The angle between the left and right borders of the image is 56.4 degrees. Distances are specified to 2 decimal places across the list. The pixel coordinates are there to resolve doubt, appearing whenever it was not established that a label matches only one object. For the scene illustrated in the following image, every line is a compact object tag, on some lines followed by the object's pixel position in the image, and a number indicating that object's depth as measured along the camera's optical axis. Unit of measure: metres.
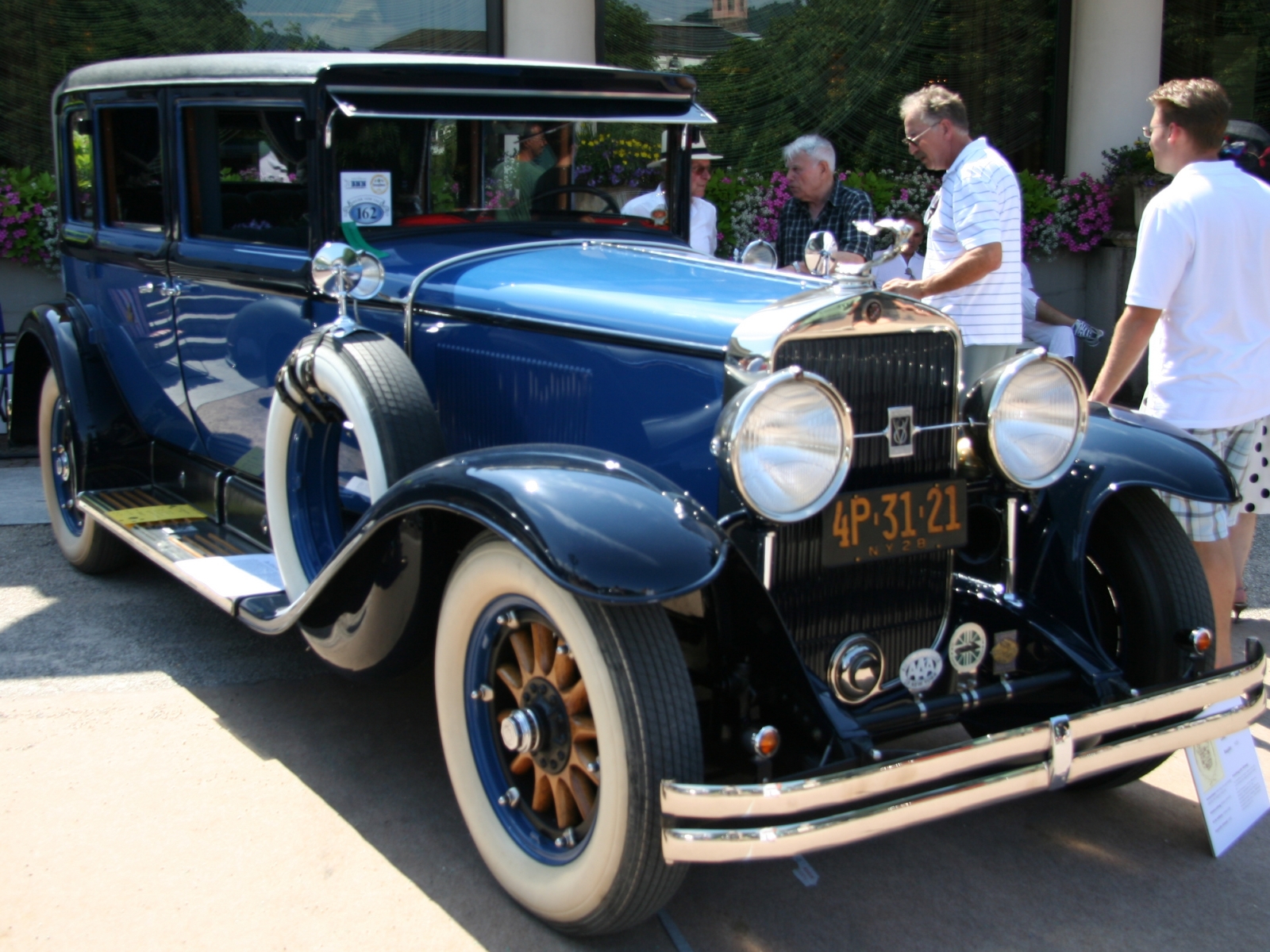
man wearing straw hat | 4.17
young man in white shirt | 3.07
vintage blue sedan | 2.01
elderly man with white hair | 4.64
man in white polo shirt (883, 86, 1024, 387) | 3.68
